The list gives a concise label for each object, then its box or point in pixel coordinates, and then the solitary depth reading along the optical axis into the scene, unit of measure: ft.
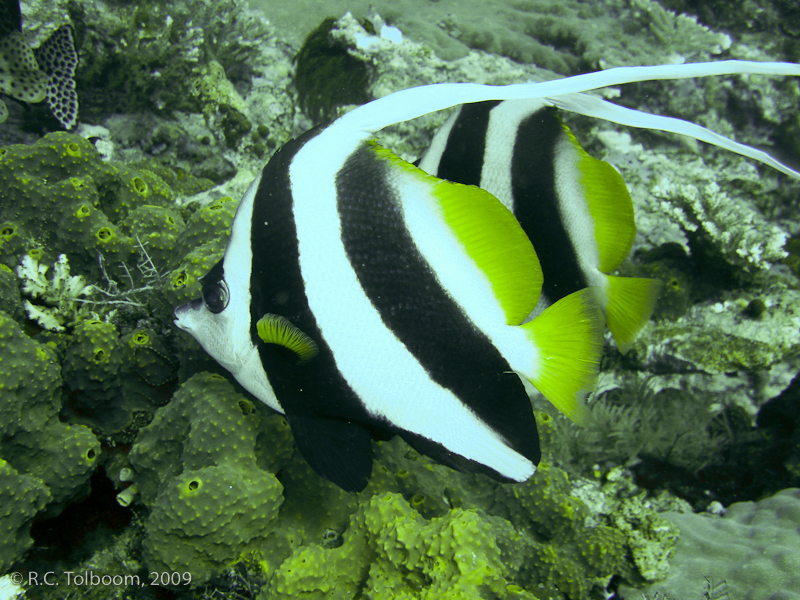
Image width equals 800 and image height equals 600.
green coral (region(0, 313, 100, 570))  0.98
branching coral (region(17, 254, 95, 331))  1.26
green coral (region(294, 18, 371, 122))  2.51
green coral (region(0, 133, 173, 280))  1.34
